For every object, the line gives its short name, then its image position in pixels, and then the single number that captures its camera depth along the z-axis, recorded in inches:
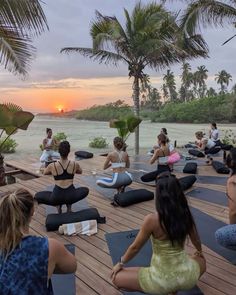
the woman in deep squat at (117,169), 238.4
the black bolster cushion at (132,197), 226.1
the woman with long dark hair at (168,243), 93.1
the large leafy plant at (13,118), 242.2
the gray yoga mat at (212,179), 300.5
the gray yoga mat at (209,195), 238.5
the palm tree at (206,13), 426.3
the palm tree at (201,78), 3019.2
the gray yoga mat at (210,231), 152.4
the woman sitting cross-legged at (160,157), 285.7
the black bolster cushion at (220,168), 338.6
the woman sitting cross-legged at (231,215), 127.7
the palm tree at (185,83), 3006.9
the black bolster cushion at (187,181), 268.8
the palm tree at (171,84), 3031.5
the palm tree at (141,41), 506.6
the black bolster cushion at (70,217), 185.3
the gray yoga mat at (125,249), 122.1
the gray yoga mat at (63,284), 123.6
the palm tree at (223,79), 2997.0
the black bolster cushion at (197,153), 446.3
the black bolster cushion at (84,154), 454.3
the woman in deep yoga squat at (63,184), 197.6
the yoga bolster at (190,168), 341.4
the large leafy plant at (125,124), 416.5
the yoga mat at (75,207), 220.4
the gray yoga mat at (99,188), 256.2
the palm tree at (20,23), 187.9
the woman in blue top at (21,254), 71.8
